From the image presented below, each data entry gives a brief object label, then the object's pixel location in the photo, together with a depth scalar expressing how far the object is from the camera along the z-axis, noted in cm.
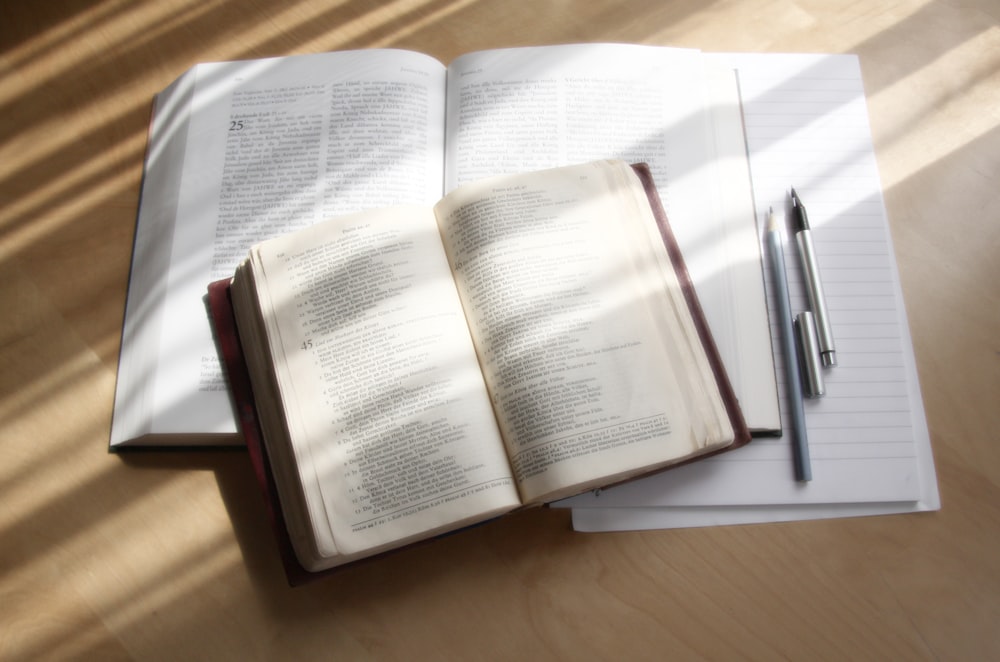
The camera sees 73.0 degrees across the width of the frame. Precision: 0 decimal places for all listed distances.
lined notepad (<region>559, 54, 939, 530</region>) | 60
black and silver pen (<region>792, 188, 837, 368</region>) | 63
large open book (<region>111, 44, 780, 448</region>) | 63
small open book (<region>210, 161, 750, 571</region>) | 52
